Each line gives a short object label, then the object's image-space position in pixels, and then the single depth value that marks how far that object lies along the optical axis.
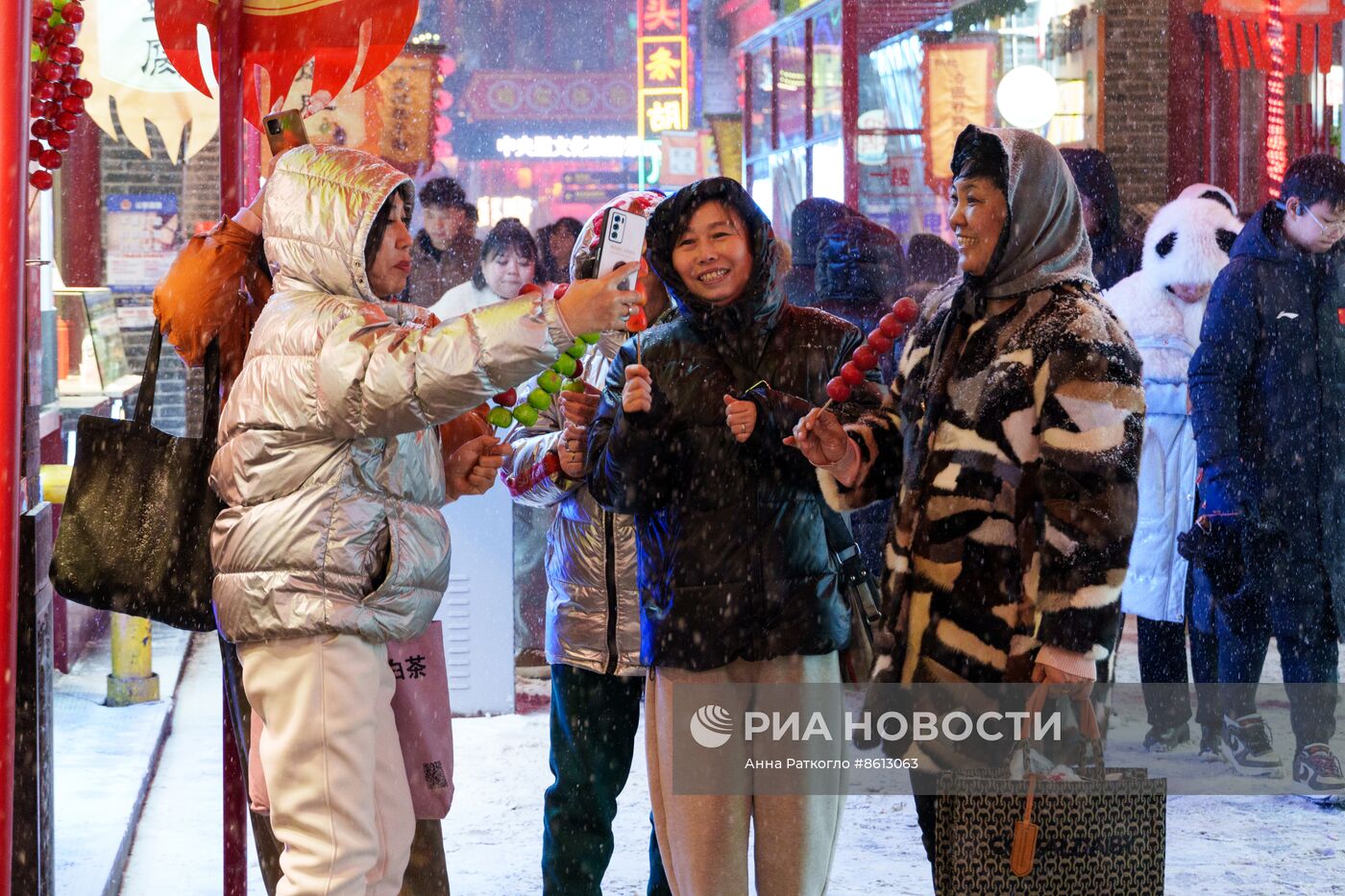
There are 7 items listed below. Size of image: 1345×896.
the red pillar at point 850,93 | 11.39
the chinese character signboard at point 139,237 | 9.90
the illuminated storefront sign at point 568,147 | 31.22
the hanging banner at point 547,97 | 31.53
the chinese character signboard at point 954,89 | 11.11
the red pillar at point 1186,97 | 10.01
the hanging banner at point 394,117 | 8.83
